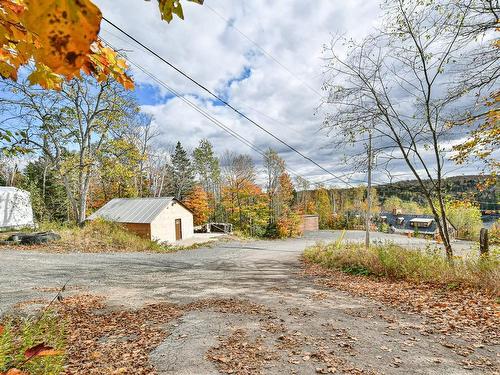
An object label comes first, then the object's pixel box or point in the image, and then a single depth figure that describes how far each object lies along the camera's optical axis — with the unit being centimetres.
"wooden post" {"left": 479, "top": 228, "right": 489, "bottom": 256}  744
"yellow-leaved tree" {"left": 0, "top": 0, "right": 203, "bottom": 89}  51
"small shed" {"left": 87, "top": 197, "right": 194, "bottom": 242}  1972
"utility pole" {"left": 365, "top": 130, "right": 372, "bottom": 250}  1403
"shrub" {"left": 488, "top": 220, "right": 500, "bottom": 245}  873
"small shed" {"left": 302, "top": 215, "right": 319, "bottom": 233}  3816
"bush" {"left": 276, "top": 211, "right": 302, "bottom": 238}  2936
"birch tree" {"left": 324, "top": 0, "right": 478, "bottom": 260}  765
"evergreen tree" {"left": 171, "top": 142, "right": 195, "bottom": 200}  3853
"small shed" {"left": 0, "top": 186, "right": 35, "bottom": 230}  2112
